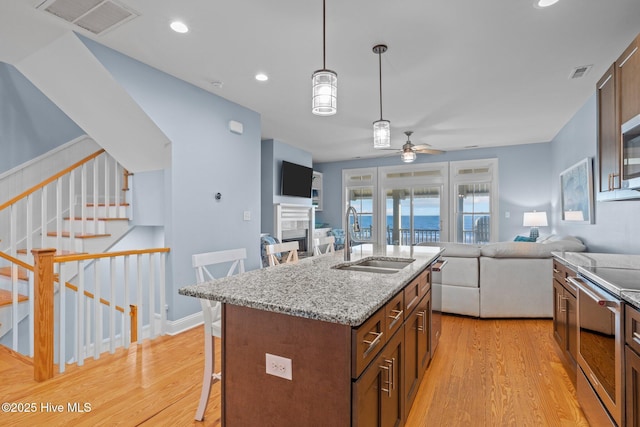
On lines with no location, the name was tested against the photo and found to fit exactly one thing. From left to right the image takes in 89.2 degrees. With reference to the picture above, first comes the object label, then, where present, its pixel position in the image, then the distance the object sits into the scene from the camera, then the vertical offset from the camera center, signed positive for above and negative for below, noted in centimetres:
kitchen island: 110 -51
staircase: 329 -8
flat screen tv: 634 +71
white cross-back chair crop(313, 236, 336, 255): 368 -32
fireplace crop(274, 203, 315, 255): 620 -20
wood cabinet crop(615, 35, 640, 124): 183 +79
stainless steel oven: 142 -70
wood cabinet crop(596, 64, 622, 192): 205 +54
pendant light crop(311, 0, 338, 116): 189 +73
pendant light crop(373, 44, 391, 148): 296 +75
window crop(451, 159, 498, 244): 693 +30
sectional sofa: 354 -69
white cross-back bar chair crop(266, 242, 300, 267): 261 -30
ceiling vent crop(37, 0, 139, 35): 218 +142
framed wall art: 390 +30
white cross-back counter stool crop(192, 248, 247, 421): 187 -82
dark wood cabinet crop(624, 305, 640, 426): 127 -60
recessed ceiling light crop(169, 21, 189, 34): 240 +142
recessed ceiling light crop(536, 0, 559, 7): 214 +141
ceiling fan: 490 +95
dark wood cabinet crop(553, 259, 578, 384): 214 -74
